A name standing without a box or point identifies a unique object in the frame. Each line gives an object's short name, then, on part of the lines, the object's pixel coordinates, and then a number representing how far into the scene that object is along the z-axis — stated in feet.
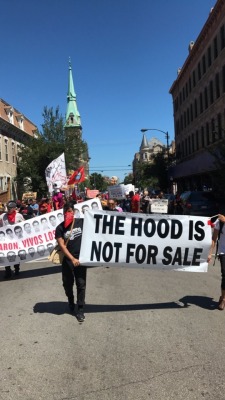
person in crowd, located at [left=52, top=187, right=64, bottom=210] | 50.01
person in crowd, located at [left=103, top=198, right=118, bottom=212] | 35.70
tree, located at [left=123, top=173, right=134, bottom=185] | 579.07
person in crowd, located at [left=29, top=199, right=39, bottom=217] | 60.56
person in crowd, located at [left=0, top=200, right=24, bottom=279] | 32.68
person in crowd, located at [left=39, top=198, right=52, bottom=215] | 49.42
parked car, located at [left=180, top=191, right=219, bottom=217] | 66.90
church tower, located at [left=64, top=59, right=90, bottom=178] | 144.15
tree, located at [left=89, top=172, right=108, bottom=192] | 503.12
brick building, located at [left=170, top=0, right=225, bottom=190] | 116.16
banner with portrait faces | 31.24
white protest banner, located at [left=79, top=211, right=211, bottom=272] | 21.70
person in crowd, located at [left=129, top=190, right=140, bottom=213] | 51.17
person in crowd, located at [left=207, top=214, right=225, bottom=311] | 21.11
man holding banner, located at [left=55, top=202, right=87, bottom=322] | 20.29
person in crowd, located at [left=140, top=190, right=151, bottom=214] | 74.30
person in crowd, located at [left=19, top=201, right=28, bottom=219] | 53.34
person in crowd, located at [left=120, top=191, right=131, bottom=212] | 59.16
